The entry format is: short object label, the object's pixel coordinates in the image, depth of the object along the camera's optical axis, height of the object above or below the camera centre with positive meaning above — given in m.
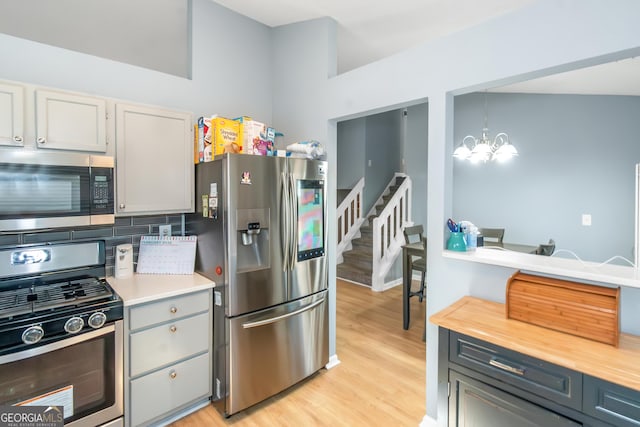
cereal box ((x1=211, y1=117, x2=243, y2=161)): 2.26 +0.51
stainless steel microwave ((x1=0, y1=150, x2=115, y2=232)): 1.62 +0.09
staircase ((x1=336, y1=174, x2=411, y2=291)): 4.84 -0.68
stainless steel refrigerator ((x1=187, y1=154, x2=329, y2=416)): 2.07 -0.43
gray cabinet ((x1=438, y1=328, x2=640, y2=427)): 1.19 -0.79
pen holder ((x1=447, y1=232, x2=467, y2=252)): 1.91 -0.22
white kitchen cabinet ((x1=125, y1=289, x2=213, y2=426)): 1.87 -0.97
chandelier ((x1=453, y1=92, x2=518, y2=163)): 3.49 +0.65
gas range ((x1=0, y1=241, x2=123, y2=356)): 1.52 -0.52
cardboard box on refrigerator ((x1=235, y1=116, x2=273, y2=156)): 2.35 +0.53
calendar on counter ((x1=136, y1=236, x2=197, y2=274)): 2.36 -0.37
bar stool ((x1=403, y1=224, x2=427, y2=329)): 3.33 -0.63
